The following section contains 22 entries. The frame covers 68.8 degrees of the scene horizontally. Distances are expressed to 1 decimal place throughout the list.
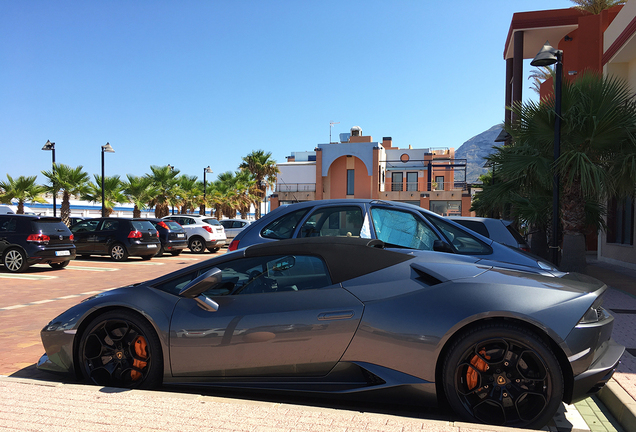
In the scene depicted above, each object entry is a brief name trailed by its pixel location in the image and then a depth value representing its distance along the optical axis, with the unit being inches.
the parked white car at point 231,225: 1004.6
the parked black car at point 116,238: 631.8
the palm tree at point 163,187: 1286.9
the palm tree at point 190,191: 1505.4
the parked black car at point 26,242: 482.9
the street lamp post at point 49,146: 891.1
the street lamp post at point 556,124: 342.3
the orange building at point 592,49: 559.8
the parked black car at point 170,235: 705.6
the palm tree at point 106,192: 1045.2
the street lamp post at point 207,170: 1427.2
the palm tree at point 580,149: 361.7
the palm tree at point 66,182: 989.8
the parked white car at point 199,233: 804.0
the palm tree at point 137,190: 1145.4
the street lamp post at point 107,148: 911.0
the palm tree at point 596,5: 901.6
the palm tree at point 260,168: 1847.9
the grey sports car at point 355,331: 116.2
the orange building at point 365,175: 1686.8
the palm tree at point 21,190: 1107.9
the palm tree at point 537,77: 1215.2
